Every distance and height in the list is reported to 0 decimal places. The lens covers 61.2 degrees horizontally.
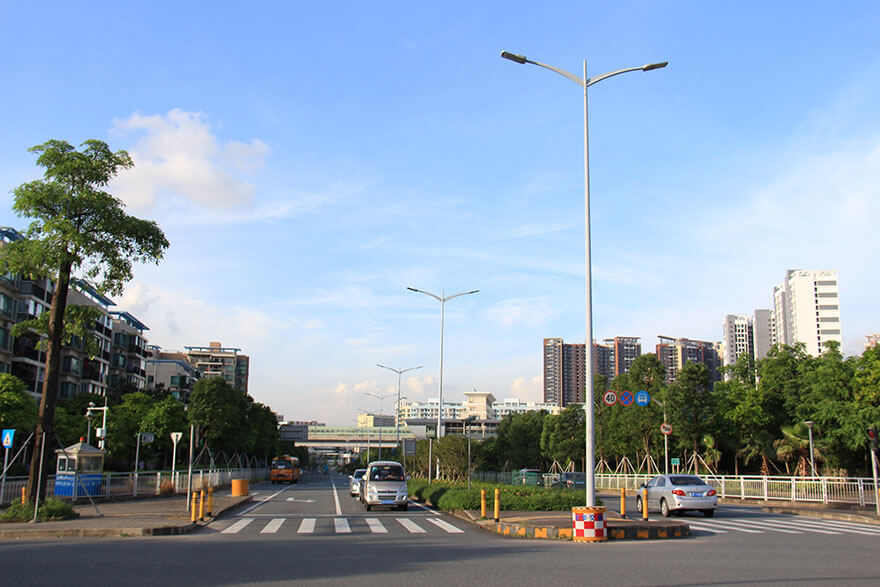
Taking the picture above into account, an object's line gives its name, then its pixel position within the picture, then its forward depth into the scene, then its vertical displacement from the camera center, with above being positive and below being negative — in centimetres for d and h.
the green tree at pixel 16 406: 4428 +30
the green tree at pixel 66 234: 2139 +527
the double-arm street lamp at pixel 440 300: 4495 +704
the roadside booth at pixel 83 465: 2967 -215
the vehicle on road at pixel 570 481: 4988 -419
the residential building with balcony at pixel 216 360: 16812 +1225
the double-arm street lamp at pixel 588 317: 1725 +249
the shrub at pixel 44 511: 1978 -269
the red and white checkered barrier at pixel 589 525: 1675 -234
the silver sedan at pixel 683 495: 2488 -244
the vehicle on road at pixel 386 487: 2764 -259
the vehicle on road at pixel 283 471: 7331 -543
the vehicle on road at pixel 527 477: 5103 -403
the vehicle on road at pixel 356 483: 4012 -365
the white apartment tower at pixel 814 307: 16488 +2584
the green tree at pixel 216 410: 6147 +33
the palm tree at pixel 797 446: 4322 -134
